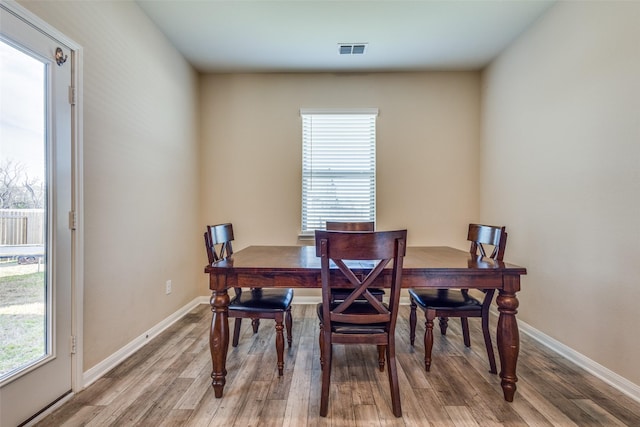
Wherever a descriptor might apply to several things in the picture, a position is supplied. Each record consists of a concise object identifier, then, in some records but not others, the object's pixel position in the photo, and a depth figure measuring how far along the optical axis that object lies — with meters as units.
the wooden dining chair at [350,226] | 2.52
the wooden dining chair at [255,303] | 1.86
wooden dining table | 1.61
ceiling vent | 2.84
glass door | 1.37
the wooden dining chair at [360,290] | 1.43
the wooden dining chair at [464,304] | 1.88
